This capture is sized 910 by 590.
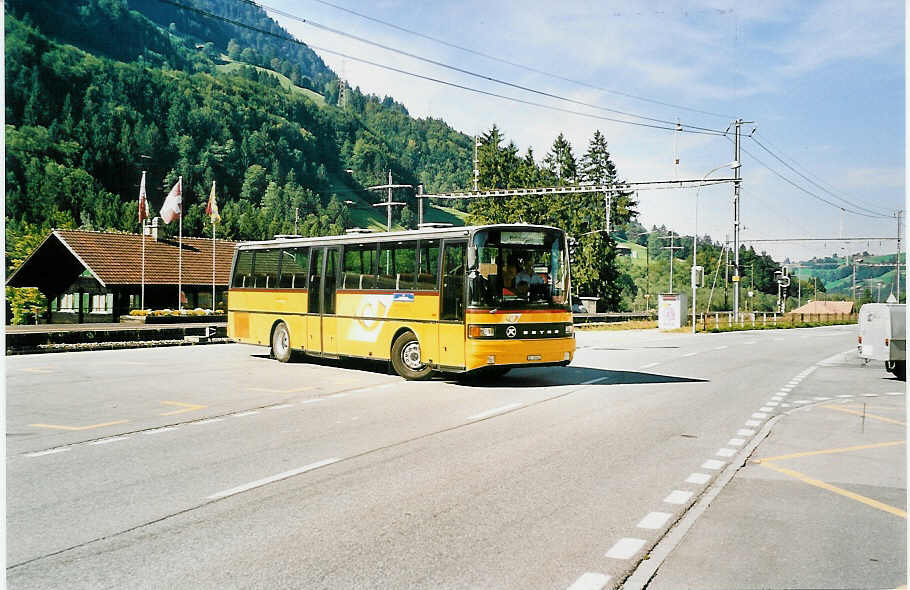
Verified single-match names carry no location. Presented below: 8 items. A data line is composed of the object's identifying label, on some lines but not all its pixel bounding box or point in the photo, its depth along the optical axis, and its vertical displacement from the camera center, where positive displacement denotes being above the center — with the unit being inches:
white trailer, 819.4 -29.5
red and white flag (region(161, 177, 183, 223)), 1888.5 +191.9
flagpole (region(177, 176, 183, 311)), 1920.3 +27.7
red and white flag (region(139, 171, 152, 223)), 1862.2 +192.7
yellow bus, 658.2 +0.6
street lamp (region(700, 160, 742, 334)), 1614.7 +248.8
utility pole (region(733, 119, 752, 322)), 2073.1 +202.6
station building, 1950.1 +48.3
